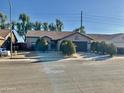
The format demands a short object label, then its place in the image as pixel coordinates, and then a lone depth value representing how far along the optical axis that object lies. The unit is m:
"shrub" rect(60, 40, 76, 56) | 12.78
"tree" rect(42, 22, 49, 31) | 33.38
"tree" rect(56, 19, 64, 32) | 33.05
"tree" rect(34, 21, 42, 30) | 32.74
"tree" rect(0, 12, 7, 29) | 29.04
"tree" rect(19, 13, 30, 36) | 29.47
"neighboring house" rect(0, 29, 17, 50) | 17.03
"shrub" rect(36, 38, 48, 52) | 16.18
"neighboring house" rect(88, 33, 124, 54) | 21.11
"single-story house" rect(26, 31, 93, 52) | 18.76
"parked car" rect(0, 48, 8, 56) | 12.19
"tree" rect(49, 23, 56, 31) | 33.46
